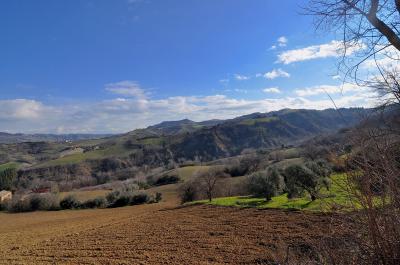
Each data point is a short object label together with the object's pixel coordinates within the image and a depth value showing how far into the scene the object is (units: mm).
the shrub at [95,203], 47238
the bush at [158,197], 46831
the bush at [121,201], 45844
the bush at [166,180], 75600
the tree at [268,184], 25016
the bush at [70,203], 48219
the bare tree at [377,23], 3705
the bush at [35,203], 48719
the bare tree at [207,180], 31750
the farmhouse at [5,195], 55462
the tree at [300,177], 19298
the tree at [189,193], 36812
